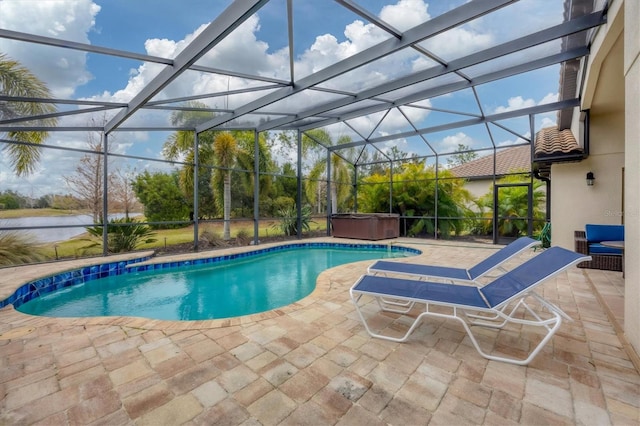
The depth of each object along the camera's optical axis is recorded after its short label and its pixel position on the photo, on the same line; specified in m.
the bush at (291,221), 11.93
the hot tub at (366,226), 11.20
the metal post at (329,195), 12.89
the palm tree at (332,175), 12.68
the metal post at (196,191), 8.89
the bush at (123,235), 7.78
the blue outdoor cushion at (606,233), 5.97
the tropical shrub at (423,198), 11.81
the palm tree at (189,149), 8.48
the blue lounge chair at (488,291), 2.43
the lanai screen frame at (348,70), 4.04
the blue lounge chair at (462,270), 3.51
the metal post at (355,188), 14.03
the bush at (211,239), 10.01
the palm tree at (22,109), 5.61
